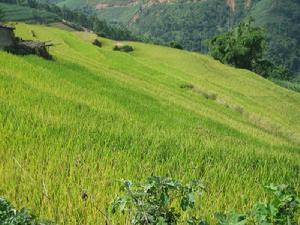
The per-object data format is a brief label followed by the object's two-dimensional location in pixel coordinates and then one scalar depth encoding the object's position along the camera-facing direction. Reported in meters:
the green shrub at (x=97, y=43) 45.74
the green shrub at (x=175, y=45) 74.13
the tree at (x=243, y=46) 74.19
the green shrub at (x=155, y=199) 3.12
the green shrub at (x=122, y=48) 46.22
